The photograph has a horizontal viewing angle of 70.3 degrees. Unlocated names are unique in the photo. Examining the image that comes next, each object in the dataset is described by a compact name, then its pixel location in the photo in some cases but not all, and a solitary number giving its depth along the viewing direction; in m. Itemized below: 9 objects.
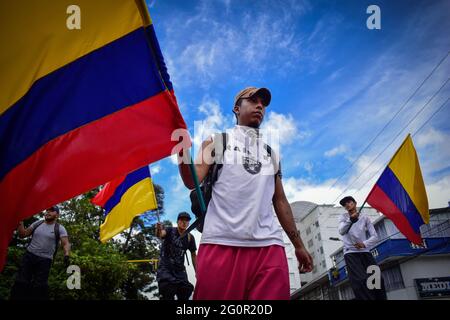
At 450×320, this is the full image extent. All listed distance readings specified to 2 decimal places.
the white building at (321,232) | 54.66
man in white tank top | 2.08
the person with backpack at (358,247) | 5.50
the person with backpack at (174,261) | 5.49
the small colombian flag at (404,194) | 6.36
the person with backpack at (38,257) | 5.39
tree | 11.40
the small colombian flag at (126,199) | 5.70
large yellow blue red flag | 2.28
